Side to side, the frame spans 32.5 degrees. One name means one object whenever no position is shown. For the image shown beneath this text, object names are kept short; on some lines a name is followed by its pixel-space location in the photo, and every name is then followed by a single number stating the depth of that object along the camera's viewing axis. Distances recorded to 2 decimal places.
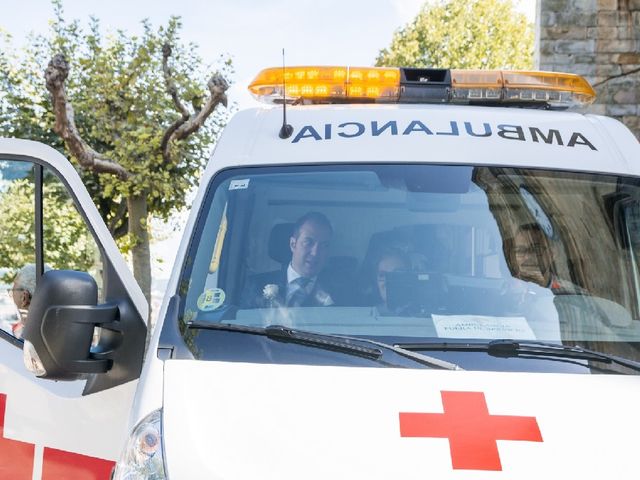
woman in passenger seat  3.25
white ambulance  2.67
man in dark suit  3.23
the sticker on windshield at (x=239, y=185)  3.52
